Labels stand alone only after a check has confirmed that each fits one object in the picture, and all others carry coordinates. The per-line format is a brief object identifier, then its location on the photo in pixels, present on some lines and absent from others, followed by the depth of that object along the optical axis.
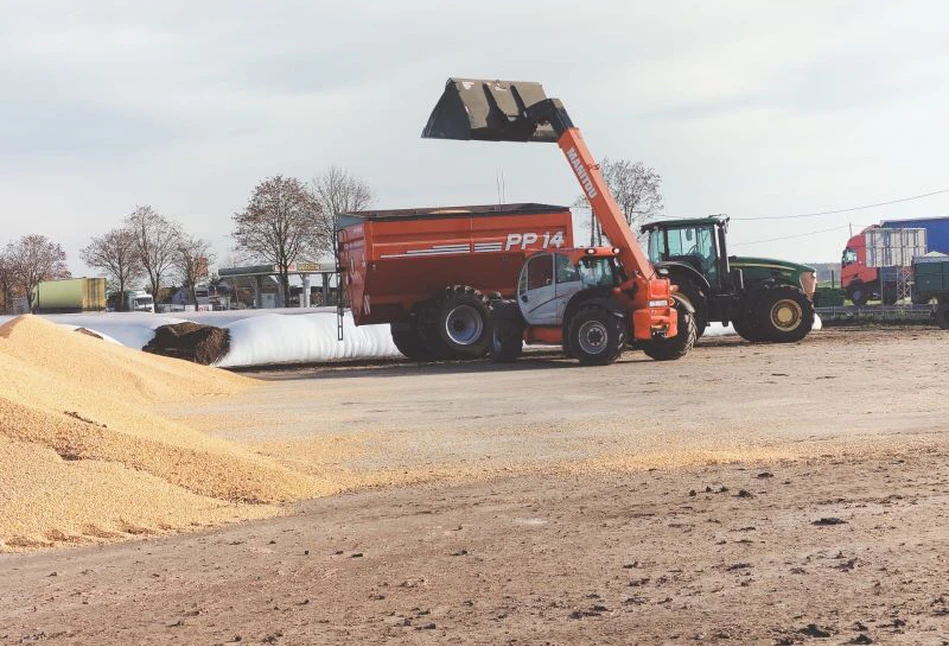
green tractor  23.75
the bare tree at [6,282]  68.50
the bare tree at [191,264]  65.56
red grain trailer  23.41
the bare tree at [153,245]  63.31
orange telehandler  20.47
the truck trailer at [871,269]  45.91
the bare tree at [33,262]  69.31
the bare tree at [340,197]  55.16
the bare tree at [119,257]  64.19
